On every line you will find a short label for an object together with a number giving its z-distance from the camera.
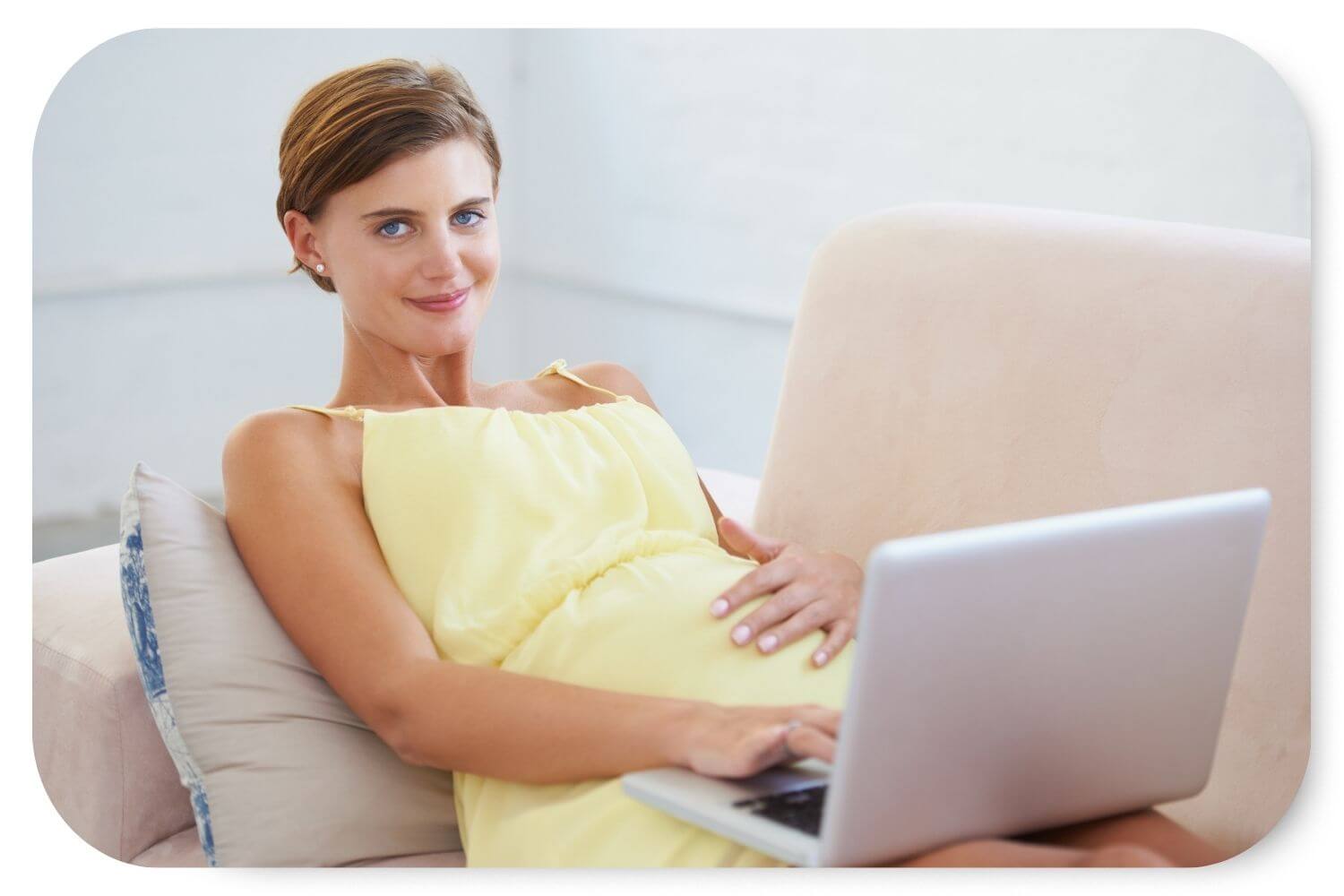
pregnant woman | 2.41
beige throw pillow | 2.47
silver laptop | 2.22
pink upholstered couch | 2.52
